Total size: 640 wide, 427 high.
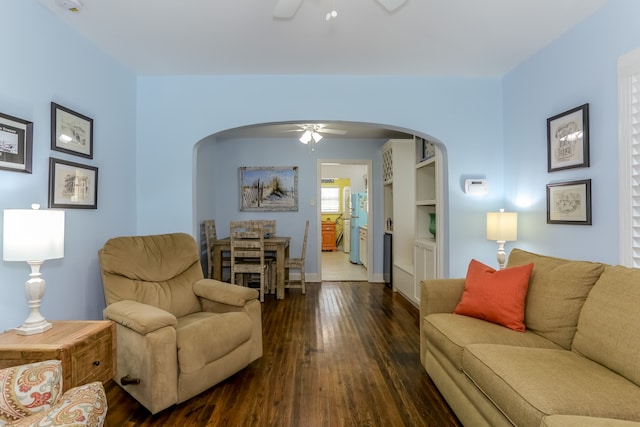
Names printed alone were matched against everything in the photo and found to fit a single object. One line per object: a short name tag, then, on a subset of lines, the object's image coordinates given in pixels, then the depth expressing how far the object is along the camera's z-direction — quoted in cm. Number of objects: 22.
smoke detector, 211
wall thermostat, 331
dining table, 461
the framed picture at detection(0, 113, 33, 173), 187
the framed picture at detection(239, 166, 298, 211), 565
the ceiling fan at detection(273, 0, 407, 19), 177
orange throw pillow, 203
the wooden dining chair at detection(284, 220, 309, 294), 489
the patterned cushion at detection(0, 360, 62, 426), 102
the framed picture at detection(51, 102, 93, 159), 226
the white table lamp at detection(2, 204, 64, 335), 163
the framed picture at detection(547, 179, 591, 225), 234
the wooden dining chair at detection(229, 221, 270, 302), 445
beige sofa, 124
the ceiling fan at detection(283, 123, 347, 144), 454
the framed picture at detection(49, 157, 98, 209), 226
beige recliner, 190
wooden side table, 153
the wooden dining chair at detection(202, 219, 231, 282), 473
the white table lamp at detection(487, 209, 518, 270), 294
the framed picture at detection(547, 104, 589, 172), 236
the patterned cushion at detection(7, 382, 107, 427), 87
